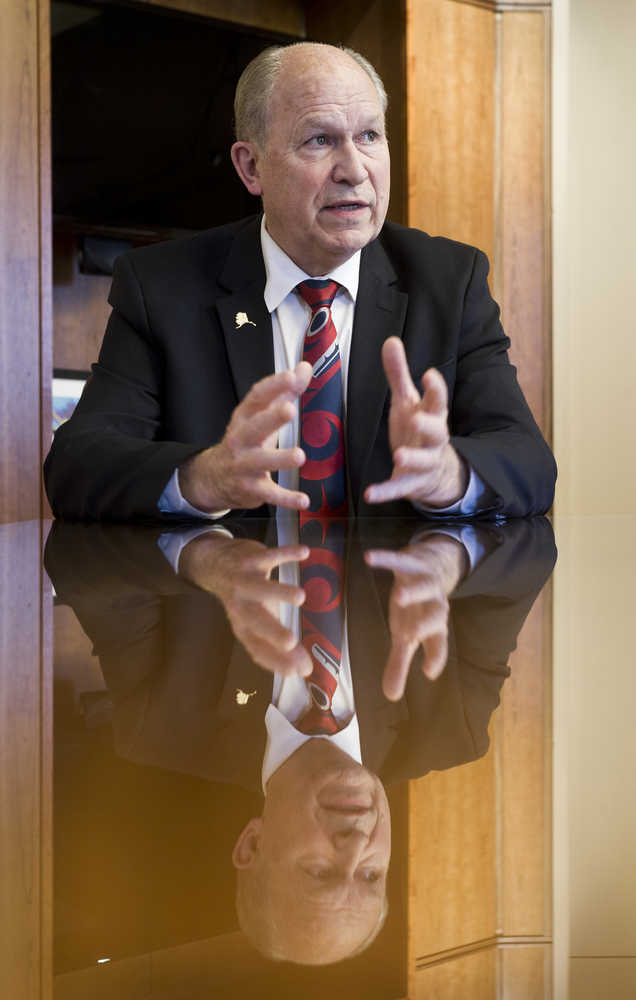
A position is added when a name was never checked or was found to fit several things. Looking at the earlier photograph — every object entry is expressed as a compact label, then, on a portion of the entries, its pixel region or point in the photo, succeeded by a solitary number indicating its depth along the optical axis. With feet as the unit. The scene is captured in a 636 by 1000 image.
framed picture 14.76
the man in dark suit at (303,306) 4.73
